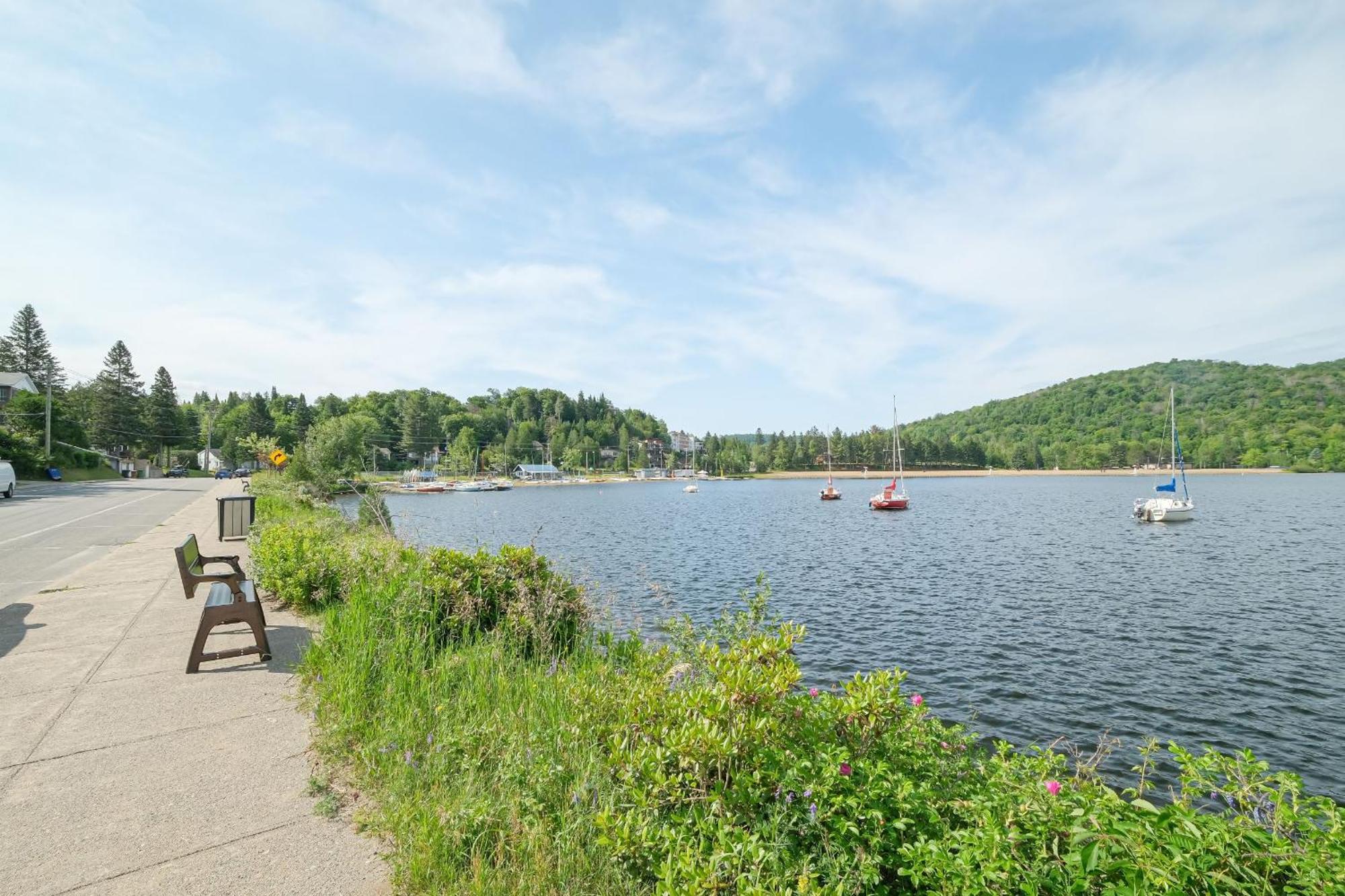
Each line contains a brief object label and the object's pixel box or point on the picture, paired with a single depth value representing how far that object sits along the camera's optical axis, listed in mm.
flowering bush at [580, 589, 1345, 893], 2178
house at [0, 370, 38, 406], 65369
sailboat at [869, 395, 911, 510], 58844
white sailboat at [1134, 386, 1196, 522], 42750
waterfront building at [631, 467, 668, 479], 187625
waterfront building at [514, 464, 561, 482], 160500
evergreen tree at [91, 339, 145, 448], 85062
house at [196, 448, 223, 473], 107281
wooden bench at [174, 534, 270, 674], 5672
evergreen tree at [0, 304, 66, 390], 84312
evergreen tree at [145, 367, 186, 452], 90688
